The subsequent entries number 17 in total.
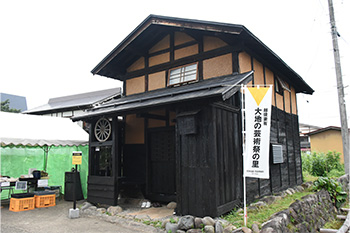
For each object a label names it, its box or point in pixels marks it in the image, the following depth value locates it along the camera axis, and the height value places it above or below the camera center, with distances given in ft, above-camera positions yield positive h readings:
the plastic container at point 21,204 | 26.96 -5.38
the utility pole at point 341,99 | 39.17 +7.89
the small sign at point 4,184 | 27.49 -3.28
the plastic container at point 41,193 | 28.94 -4.47
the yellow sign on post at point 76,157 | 24.84 -0.49
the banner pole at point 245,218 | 17.70 -4.61
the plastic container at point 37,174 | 30.98 -2.53
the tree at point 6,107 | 87.86 +15.70
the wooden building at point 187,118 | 20.74 +3.47
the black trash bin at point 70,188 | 31.81 -4.34
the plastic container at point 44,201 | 28.73 -5.35
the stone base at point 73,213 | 23.94 -5.64
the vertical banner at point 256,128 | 18.53 +1.68
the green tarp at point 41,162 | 32.60 -1.17
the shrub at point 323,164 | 53.67 -3.01
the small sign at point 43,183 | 29.79 -3.46
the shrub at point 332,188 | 31.12 -4.59
